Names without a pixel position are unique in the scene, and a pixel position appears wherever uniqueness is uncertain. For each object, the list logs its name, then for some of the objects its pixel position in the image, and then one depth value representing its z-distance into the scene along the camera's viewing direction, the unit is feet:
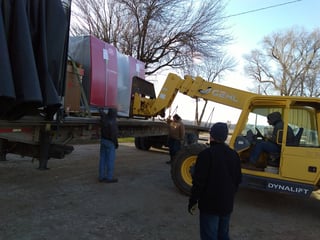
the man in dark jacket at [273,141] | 20.13
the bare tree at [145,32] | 67.56
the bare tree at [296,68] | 156.35
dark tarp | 6.63
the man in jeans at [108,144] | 23.85
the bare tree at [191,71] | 53.19
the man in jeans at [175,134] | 36.11
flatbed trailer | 14.21
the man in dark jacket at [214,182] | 10.68
